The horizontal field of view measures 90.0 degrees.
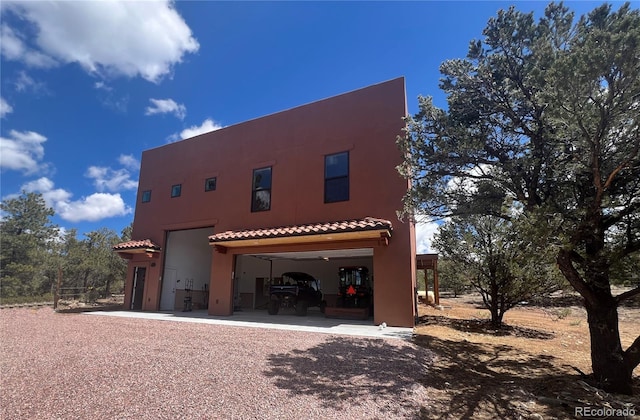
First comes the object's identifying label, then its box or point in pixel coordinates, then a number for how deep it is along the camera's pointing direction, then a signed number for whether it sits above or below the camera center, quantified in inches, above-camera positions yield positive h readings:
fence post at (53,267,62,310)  586.4 -51.6
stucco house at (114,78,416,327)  396.2 +96.9
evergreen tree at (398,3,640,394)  157.5 +82.4
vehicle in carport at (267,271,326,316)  510.6 -36.6
